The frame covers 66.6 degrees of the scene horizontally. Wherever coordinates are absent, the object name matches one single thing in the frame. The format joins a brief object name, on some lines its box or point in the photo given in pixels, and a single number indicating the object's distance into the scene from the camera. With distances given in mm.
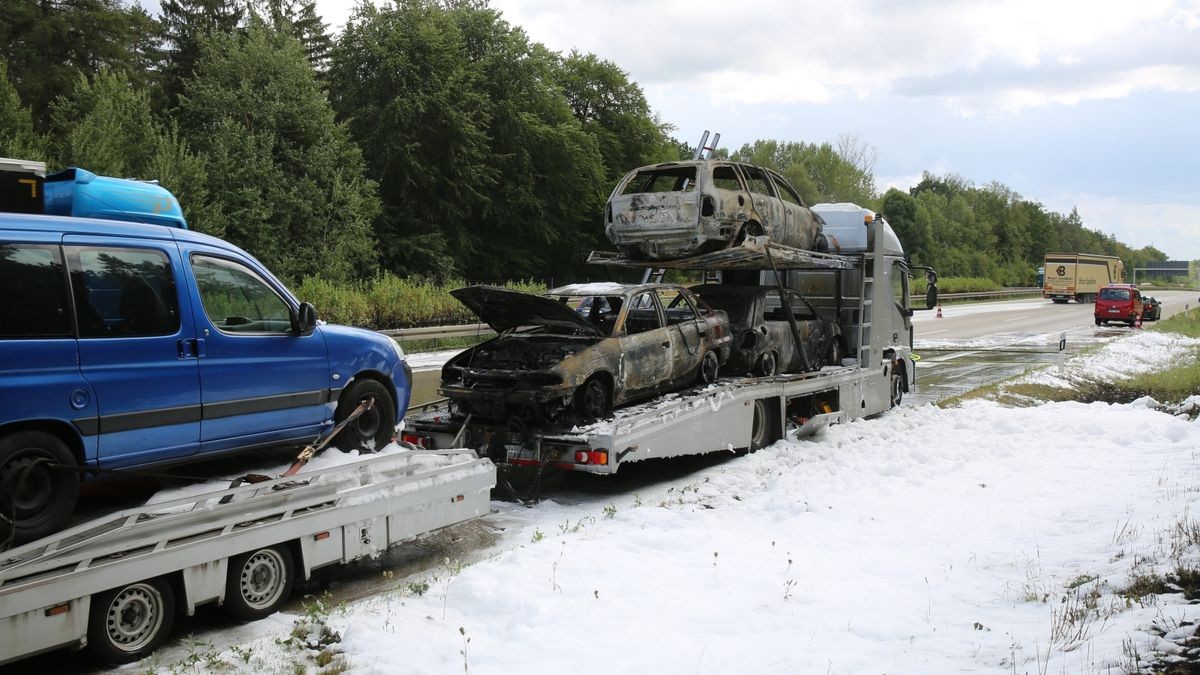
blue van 4664
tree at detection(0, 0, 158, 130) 36281
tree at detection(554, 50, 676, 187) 56219
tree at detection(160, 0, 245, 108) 42125
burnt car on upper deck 10602
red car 36406
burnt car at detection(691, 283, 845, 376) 11297
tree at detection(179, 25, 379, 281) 32531
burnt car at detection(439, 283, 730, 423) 8273
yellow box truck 59406
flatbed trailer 4289
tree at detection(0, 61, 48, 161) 25734
